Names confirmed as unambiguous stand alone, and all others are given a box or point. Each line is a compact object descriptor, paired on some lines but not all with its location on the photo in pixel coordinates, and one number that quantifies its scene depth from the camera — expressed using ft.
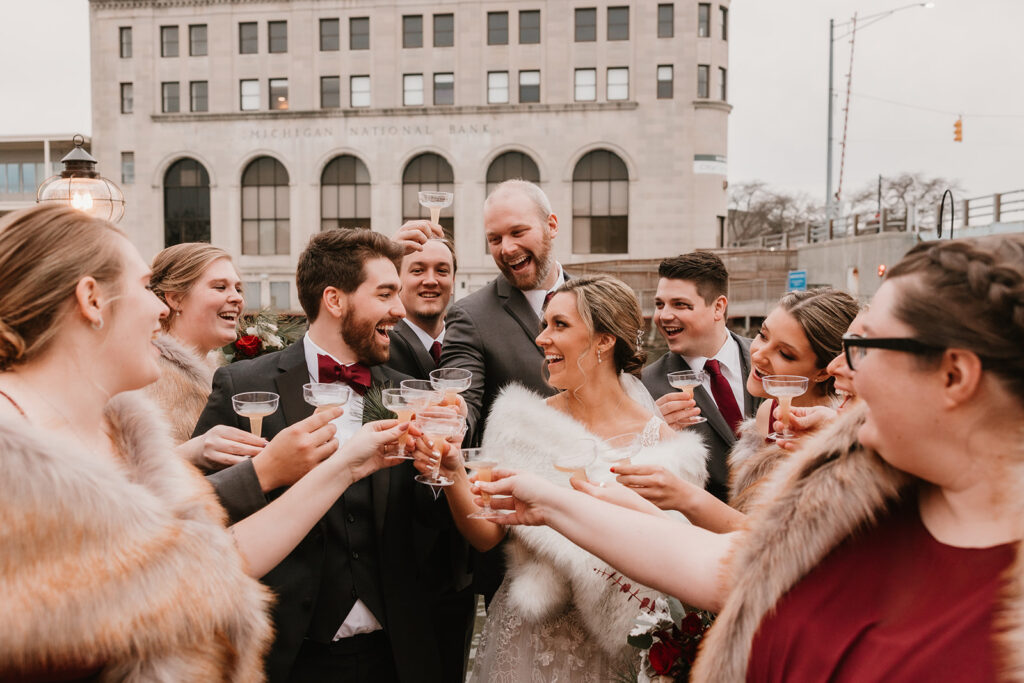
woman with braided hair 5.11
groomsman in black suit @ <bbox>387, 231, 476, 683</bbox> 12.06
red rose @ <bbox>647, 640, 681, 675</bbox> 8.64
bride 10.43
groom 10.19
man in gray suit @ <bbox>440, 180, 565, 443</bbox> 14.62
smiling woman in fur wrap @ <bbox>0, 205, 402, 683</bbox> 5.86
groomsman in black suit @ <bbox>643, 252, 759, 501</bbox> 15.72
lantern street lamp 24.75
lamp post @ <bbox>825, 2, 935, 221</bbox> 94.97
